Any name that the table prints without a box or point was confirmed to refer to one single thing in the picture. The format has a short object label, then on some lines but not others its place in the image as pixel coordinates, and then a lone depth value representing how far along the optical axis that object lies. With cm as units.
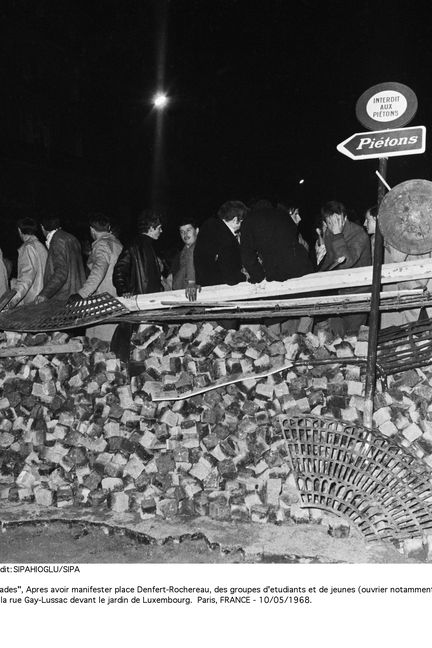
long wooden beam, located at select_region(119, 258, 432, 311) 359
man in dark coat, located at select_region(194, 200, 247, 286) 464
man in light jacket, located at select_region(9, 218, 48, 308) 571
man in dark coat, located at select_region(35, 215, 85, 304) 541
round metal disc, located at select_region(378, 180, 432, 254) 341
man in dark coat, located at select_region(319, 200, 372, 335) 454
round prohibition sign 365
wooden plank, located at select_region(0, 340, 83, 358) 516
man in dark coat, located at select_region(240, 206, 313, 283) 434
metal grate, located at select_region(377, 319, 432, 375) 388
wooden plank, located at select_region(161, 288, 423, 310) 381
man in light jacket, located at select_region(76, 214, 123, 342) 521
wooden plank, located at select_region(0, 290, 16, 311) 545
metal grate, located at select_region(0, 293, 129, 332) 440
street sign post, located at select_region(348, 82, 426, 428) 358
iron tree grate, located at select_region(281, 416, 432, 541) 342
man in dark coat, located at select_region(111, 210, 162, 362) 491
